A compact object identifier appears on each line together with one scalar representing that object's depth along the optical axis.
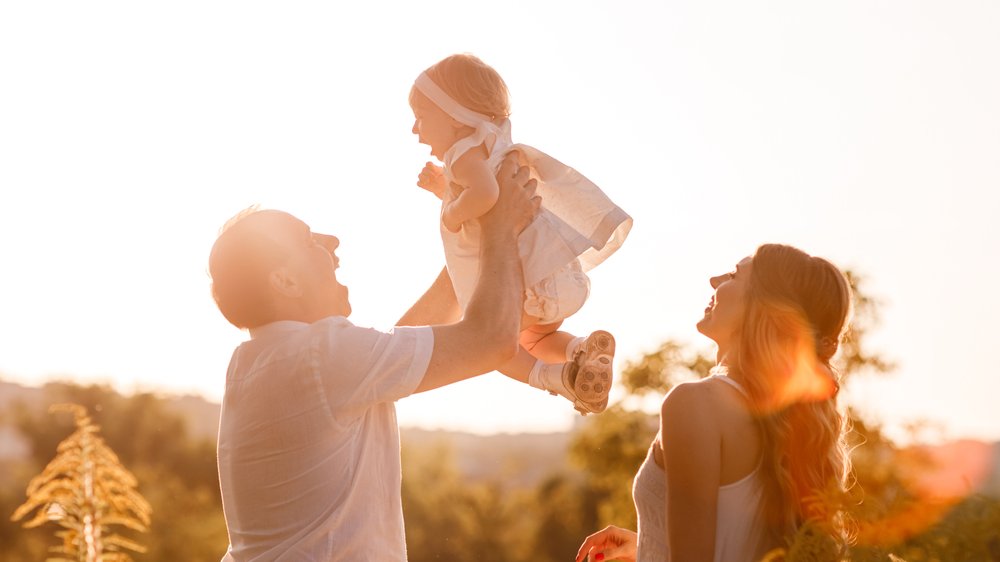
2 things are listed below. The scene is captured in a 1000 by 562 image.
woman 3.15
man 3.18
